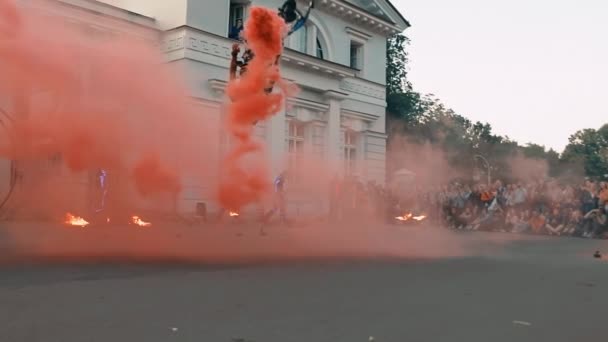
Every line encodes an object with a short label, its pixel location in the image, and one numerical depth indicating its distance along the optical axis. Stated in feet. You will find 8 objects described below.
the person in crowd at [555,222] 57.09
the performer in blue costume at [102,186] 45.45
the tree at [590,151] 234.38
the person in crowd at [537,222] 58.44
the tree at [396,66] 119.55
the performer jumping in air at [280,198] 49.70
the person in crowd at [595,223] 54.19
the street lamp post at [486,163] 135.18
